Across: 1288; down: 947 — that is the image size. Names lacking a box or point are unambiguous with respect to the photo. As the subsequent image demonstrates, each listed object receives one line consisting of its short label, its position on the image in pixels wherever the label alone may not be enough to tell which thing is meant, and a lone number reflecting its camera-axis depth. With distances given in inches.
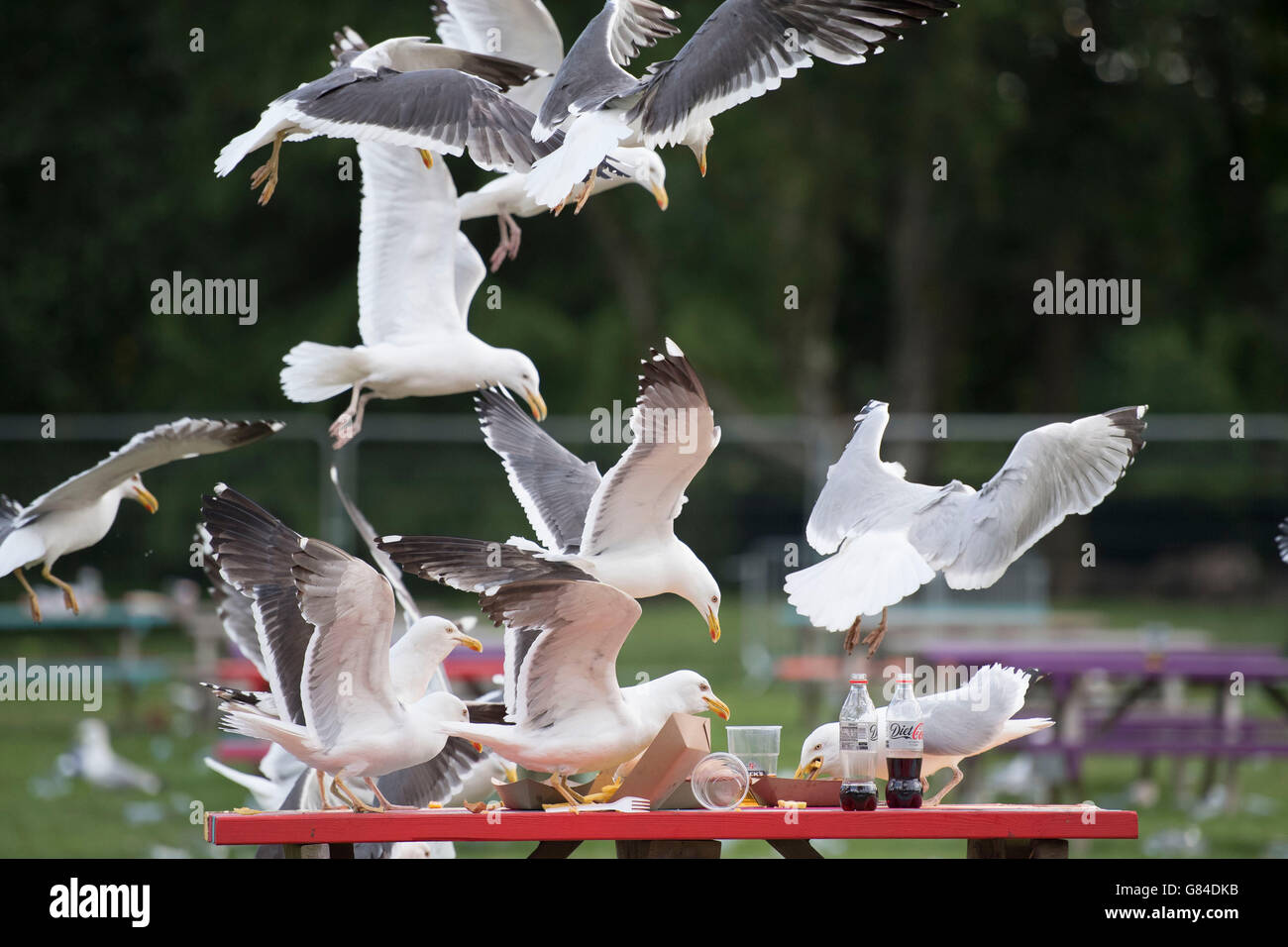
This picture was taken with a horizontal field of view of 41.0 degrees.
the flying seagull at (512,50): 226.2
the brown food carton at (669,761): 172.7
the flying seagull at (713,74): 183.9
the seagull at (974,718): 179.8
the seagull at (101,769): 446.9
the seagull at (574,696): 167.2
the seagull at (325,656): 171.6
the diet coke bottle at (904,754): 174.1
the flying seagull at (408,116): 190.5
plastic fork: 172.6
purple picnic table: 390.6
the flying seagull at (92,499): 189.5
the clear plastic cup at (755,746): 182.7
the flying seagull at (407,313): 222.4
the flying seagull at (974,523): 182.4
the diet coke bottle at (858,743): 170.1
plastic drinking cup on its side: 171.0
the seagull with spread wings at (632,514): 171.9
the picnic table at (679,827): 165.2
